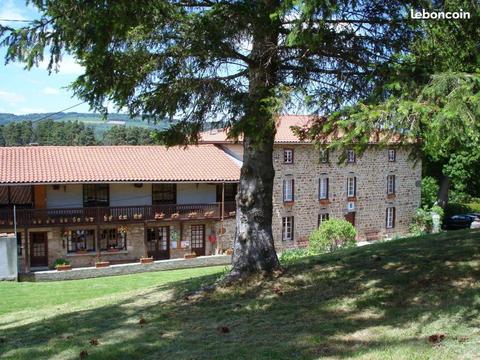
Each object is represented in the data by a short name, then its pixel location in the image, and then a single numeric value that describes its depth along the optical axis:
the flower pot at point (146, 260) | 26.50
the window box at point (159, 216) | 28.17
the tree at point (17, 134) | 87.50
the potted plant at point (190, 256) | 27.86
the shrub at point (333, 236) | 26.50
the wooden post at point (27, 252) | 25.81
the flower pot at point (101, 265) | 25.51
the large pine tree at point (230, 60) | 7.09
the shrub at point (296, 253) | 21.75
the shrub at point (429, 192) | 40.25
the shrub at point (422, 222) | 34.44
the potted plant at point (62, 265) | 25.26
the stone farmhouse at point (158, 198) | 26.77
